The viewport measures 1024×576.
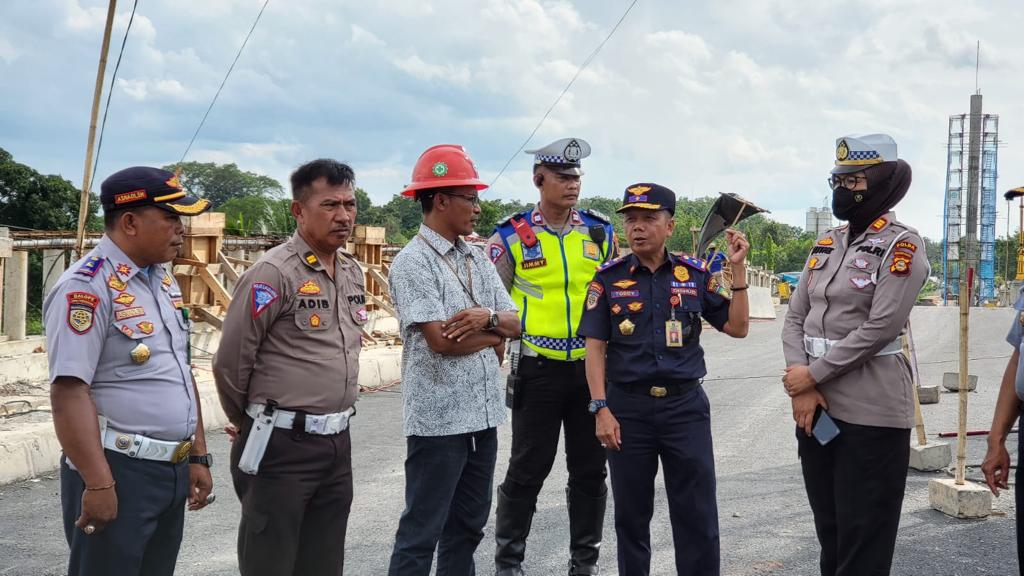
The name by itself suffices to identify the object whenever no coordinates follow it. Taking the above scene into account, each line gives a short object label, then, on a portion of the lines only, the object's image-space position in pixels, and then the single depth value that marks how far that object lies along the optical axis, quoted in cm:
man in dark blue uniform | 397
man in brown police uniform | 325
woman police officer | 355
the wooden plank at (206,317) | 1220
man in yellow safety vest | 455
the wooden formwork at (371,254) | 1838
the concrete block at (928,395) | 983
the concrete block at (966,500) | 566
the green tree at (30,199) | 2834
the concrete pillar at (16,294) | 1117
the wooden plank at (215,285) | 1216
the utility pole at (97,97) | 705
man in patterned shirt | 360
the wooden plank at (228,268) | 1273
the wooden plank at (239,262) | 1400
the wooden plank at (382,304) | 1714
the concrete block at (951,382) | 1197
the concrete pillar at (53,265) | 1229
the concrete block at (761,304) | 3544
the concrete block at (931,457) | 692
